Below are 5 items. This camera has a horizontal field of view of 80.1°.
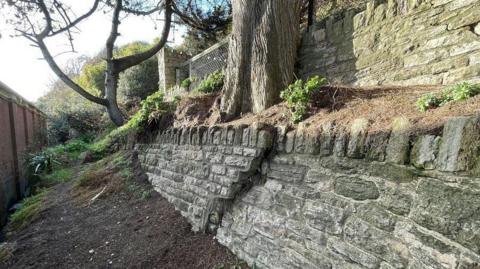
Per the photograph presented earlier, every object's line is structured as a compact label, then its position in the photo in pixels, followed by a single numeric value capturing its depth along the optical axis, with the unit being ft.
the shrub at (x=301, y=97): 9.39
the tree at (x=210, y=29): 32.40
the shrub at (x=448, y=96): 6.36
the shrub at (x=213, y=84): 16.97
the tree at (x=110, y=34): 31.99
